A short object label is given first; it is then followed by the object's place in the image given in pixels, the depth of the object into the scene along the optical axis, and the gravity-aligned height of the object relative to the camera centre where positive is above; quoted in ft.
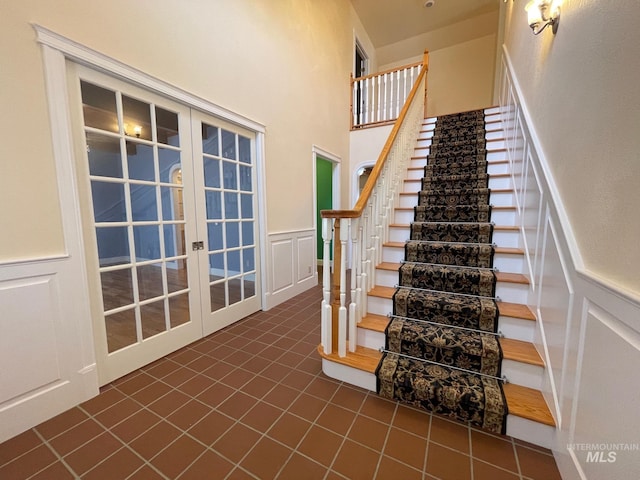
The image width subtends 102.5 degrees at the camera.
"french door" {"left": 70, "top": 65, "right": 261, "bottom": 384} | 5.77 -0.13
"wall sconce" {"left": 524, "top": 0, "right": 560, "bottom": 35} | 5.30 +4.34
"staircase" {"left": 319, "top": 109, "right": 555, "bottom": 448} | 4.45 -2.57
